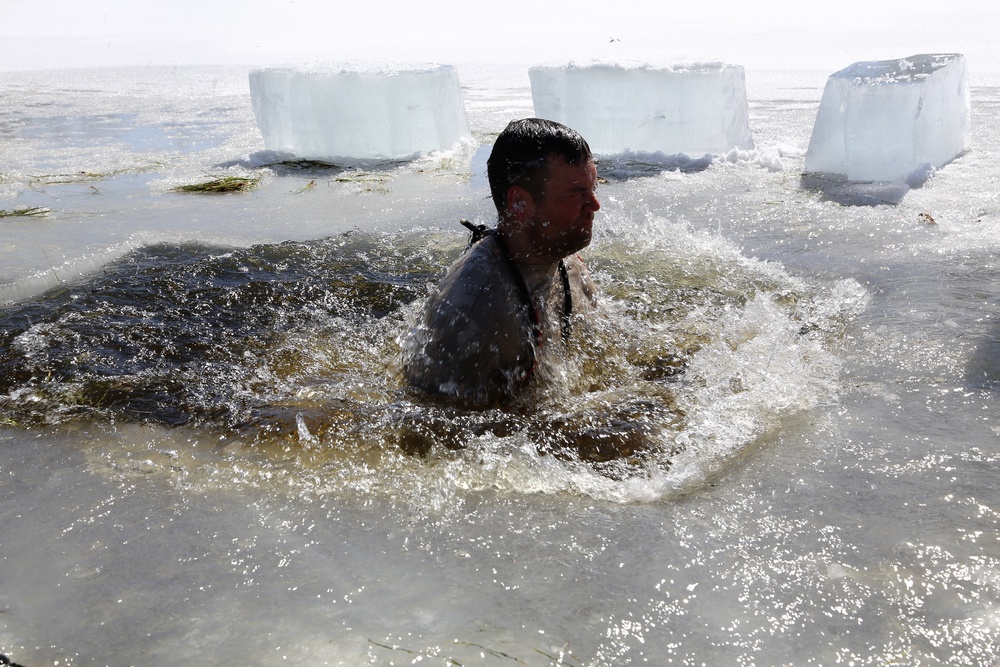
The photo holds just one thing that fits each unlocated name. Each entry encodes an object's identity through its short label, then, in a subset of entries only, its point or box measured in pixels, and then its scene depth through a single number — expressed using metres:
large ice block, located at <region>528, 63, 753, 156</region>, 6.22
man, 2.44
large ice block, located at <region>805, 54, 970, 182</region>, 5.27
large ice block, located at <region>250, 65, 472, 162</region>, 6.60
